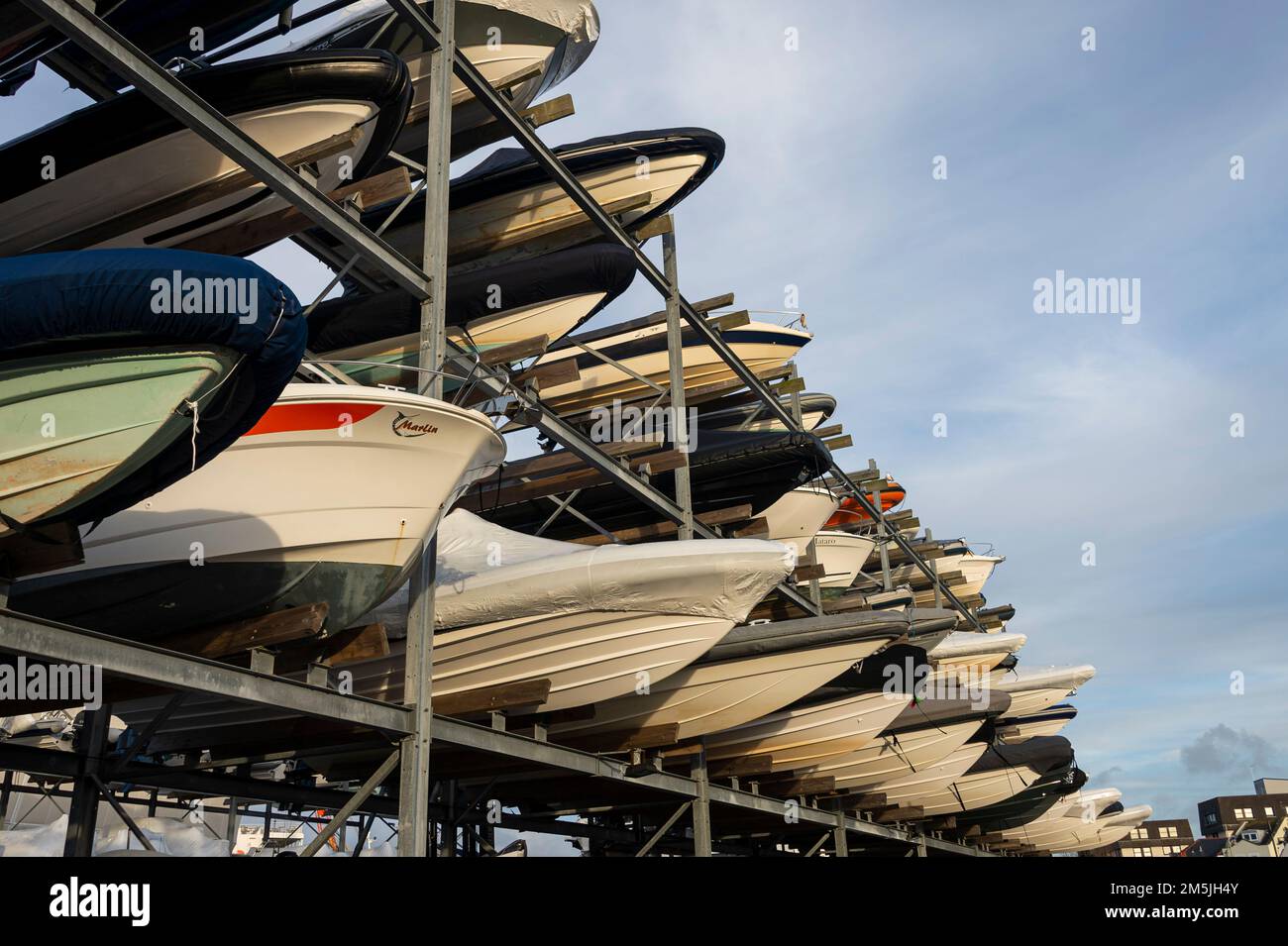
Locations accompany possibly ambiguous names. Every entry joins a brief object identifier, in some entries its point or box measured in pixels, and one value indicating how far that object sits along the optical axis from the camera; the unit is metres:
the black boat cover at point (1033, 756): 18.62
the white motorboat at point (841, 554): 18.02
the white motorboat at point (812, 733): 11.34
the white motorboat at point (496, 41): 10.32
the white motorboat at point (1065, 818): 25.14
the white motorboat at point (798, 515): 15.29
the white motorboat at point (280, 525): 6.18
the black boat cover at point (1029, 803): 20.91
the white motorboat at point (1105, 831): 27.44
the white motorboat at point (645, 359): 13.33
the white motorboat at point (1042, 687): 20.67
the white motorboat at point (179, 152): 6.78
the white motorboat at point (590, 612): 7.92
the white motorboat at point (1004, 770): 18.55
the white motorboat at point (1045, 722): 20.69
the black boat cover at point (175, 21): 8.52
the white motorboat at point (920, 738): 13.88
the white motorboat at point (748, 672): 9.51
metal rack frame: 4.98
